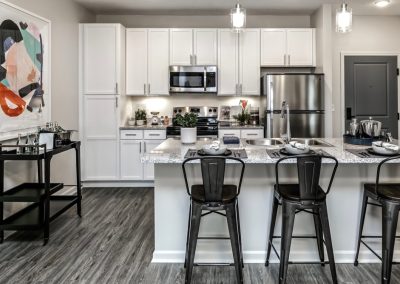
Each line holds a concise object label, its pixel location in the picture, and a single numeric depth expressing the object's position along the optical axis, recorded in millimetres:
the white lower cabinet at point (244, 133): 5172
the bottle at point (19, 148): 3089
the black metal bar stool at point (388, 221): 2227
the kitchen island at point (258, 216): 2691
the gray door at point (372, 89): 5625
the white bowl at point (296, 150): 2490
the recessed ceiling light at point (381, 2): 3853
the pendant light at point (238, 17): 2988
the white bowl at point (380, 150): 2454
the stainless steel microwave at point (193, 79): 5281
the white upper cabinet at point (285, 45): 5328
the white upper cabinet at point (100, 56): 5059
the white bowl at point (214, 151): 2504
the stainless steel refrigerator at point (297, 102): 4938
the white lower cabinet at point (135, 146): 5164
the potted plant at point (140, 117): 5484
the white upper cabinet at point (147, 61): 5328
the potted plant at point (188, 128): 3158
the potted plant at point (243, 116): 5508
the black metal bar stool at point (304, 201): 2188
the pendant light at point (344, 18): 2916
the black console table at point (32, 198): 2994
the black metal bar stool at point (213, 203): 2205
